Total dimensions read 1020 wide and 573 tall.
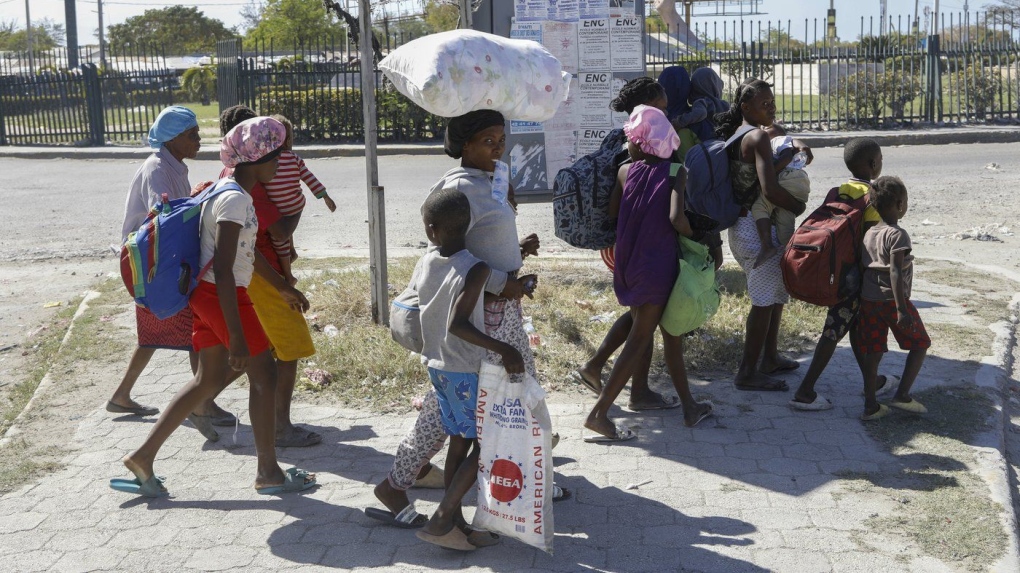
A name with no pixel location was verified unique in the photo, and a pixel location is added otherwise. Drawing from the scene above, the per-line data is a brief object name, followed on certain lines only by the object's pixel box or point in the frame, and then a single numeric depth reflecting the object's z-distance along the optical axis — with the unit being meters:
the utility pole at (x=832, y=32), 22.75
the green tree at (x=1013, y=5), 42.46
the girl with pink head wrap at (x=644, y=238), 4.62
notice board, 7.21
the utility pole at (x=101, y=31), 23.91
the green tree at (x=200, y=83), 30.73
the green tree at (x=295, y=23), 44.47
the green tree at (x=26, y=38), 68.88
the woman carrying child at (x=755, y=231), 5.02
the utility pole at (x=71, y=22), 36.69
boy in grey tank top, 3.51
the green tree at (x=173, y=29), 66.56
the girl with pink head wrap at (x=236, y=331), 4.03
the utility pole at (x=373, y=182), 6.48
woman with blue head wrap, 5.00
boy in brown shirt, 4.75
